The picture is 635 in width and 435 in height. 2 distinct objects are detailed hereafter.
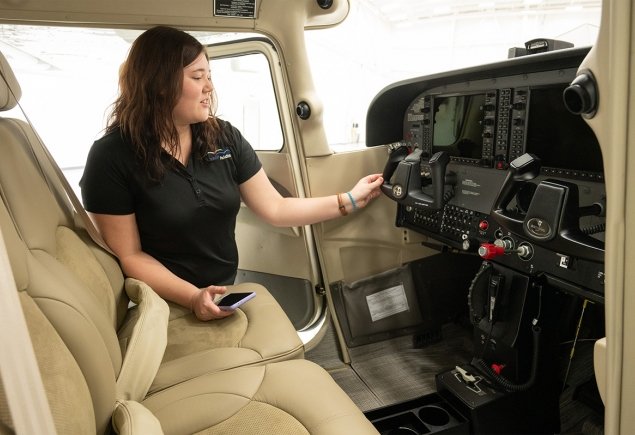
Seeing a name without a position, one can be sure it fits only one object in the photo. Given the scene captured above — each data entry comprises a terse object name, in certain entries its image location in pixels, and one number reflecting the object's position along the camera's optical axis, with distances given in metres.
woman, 1.47
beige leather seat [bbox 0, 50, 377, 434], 0.84
